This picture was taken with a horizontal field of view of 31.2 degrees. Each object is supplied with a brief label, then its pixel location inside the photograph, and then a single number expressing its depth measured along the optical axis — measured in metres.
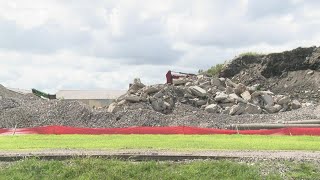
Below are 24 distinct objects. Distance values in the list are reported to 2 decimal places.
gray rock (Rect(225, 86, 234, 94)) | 38.84
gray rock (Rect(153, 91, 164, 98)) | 36.33
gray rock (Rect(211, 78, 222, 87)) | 40.50
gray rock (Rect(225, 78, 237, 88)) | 40.81
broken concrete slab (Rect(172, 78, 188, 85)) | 42.19
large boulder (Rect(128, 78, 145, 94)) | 39.23
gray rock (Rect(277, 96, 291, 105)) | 37.53
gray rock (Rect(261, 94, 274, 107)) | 37.50
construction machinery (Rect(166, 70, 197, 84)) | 44.43
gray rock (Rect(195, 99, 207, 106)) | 36.69
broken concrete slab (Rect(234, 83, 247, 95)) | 38.91
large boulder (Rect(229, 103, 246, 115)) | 34.44
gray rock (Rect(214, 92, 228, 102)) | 36.97
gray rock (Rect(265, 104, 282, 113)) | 36.15
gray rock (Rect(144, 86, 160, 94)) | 37.28
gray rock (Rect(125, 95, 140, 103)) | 35.75
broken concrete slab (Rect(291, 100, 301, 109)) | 37.22
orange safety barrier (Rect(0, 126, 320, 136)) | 25.19
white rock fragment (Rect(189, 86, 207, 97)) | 37.72
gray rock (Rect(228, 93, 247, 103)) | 36.41
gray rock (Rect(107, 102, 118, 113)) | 34.38
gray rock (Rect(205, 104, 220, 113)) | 35.03
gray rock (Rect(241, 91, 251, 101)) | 37.47
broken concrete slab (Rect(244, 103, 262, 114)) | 34.97
